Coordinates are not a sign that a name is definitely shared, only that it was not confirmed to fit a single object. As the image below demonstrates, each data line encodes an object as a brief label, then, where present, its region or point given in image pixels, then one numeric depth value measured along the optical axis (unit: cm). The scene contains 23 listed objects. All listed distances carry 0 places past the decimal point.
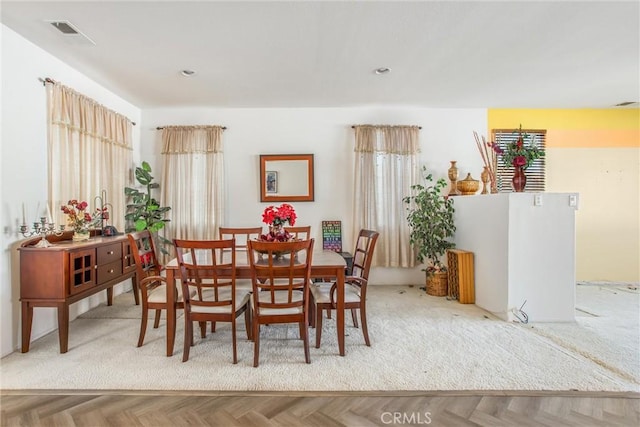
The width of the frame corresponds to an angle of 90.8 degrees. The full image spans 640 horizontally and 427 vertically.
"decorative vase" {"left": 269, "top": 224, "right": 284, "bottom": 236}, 274
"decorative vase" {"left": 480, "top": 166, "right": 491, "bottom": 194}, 422
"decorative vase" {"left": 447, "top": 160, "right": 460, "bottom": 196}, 454
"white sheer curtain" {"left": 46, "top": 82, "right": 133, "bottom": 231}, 304
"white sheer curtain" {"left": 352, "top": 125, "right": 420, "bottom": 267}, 465
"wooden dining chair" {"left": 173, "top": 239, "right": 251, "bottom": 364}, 227
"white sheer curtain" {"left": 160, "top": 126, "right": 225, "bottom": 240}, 461
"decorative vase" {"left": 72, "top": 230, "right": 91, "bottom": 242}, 296
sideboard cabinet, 253
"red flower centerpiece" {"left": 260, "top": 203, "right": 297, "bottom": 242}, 273
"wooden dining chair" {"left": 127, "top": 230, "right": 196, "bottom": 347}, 261
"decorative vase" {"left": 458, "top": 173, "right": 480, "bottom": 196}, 425
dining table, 245
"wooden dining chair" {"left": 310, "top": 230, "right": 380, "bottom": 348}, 261
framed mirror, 473
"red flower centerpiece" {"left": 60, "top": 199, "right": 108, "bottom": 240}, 296
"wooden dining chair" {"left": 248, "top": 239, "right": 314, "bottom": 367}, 223
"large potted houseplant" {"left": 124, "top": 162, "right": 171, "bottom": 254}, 419
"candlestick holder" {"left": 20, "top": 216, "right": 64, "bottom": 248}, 261
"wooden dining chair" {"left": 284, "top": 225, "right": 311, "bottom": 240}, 359
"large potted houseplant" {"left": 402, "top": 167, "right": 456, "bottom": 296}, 421
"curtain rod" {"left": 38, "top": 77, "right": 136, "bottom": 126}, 295
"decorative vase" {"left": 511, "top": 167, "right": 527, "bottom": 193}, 335
